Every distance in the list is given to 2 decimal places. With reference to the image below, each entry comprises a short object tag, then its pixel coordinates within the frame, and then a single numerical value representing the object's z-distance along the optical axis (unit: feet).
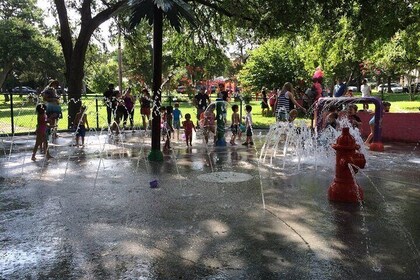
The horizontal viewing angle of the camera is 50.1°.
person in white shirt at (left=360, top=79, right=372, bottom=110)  63.77
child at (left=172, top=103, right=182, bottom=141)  43.59
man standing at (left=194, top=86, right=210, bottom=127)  48.91
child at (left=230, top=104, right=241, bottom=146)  39.08
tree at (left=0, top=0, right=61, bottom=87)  132.98
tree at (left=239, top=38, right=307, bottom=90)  77.05
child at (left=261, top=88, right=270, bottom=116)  72.91
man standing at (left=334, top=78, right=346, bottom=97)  52.76
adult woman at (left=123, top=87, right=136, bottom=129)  49.99
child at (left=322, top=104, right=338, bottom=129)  35.32
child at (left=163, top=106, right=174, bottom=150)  38.25
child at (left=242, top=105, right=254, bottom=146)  38.19
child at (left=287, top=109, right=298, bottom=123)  36.74
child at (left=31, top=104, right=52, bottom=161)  31.14
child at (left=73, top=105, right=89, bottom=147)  38.42
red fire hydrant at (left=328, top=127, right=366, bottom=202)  19.39
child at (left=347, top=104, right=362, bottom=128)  37.63
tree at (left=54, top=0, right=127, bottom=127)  54.44
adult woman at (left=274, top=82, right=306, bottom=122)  38.11
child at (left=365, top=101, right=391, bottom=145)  36.69
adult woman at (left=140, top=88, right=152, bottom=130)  50.08
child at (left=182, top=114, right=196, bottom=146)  36.79
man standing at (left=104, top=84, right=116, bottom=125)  48.73
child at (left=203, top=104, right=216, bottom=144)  39.14
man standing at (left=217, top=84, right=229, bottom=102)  50.74
